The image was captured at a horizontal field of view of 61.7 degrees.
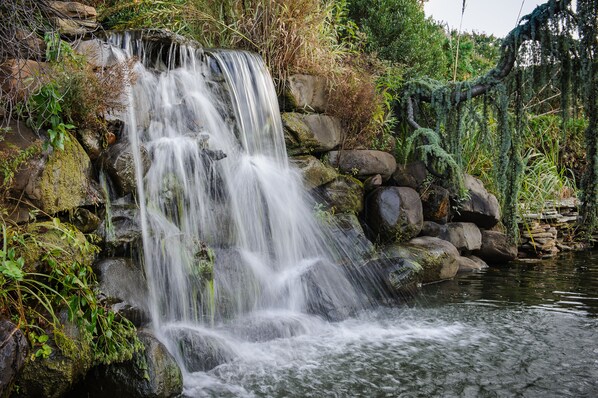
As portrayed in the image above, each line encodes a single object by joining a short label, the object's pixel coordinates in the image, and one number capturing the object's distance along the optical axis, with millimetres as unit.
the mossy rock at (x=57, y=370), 3119
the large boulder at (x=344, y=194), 6988
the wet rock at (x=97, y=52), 5418
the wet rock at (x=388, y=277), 6258
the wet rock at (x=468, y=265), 8086
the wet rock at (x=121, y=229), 4332
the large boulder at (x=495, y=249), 8727
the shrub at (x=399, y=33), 9789
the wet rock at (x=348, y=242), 6506
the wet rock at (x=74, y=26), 5438
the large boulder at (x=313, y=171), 6812
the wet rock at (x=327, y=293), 5410
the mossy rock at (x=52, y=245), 3479
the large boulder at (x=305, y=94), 7211
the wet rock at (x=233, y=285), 4914
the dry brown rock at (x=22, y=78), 4016
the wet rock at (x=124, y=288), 3916
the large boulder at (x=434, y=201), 8125
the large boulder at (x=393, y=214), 7227
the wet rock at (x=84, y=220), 4203
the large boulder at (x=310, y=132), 6910
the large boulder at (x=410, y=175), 7926
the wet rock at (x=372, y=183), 7453
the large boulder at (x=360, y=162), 7379
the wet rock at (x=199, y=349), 3998
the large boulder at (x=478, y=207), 8562
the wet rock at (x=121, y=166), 4652
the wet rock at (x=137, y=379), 3377
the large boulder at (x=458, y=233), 8031
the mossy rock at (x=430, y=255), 6969
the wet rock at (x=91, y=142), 4656
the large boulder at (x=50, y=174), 3883
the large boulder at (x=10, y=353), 2840
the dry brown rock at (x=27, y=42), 4035
